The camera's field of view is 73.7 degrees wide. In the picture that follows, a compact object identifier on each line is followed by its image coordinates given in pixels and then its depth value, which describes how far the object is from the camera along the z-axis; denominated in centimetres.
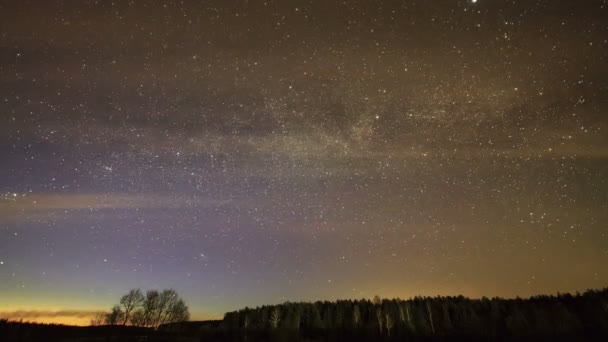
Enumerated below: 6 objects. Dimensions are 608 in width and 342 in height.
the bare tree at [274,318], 8362
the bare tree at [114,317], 10038
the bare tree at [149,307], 10162
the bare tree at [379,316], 7538
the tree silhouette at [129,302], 10137
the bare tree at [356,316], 8104
